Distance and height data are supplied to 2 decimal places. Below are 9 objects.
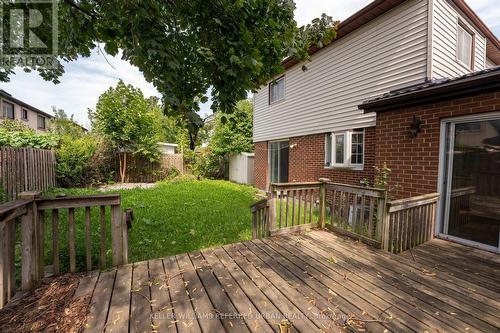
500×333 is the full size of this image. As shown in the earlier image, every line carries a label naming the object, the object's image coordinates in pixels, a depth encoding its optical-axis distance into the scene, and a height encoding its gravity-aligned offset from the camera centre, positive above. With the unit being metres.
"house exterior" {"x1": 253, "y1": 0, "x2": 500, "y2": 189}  5.12 +2.48
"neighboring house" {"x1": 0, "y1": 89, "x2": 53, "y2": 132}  20.23 +4.35
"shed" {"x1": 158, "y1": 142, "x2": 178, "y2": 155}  13.83 +0.71
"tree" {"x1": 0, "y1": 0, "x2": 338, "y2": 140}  2.32 +1.54
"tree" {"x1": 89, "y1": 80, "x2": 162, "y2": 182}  12.03 +1.92
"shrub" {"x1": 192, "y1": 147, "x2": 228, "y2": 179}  14.91 -0.36
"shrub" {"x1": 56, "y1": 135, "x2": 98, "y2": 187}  9.65 -0.20
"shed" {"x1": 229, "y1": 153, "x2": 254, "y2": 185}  13.09 -0.55
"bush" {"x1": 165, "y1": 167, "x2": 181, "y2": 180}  13.78 -0.92
